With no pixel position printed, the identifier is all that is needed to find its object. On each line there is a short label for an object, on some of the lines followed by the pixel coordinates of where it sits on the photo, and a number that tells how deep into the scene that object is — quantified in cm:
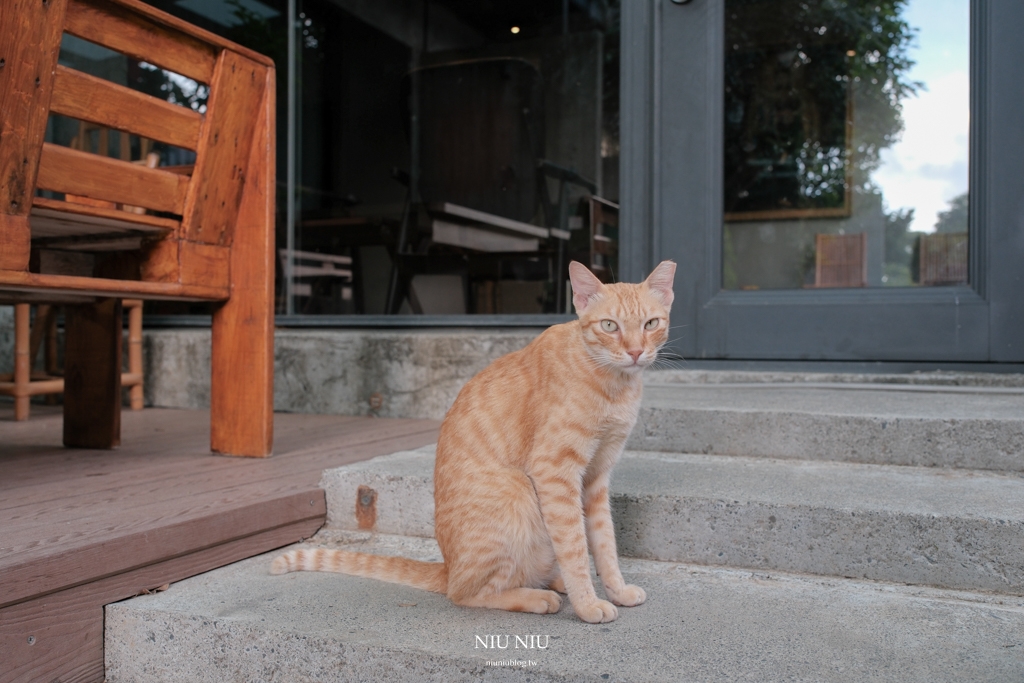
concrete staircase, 130
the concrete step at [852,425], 200
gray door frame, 256
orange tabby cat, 149
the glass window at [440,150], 355
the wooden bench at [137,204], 169
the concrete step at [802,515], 156
